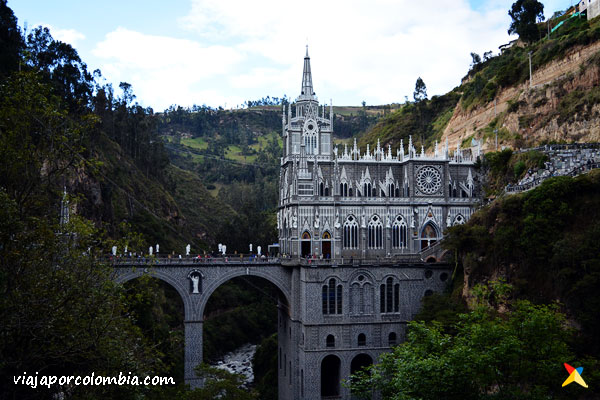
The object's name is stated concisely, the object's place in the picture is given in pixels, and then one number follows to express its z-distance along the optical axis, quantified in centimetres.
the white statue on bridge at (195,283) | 4981
